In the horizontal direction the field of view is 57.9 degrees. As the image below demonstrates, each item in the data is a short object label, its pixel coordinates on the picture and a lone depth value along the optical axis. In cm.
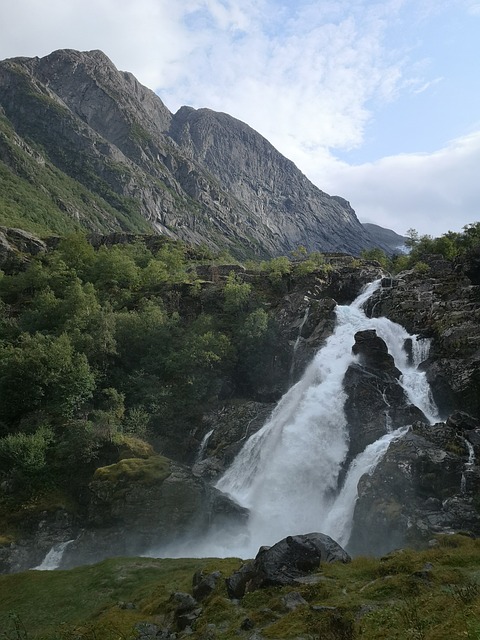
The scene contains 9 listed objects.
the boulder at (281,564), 1555
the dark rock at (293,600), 1343
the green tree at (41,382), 4116
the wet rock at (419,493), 2547
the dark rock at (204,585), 1703
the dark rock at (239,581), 1578
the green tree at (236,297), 6072
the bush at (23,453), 3497
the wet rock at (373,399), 3588
